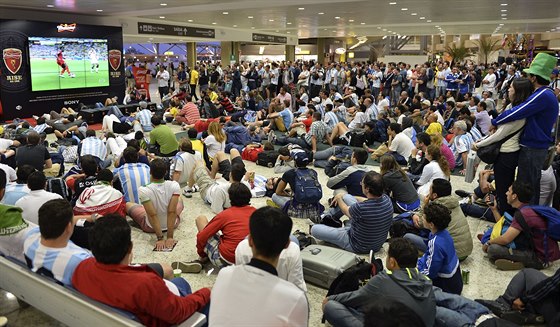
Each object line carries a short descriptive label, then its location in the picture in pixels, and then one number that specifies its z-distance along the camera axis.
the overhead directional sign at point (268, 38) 27.63
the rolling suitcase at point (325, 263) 4.08
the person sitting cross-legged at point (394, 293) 2.75
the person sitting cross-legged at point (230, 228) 3.90
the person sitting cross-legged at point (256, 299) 2.08
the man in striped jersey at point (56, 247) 2.87
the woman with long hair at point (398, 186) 5.60
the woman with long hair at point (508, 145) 4.61
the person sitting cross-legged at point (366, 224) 4.45
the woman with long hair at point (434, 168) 6.19
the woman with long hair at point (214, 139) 7.75
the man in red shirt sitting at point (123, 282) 2.46
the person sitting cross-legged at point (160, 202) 4.95
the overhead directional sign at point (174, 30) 18.58
